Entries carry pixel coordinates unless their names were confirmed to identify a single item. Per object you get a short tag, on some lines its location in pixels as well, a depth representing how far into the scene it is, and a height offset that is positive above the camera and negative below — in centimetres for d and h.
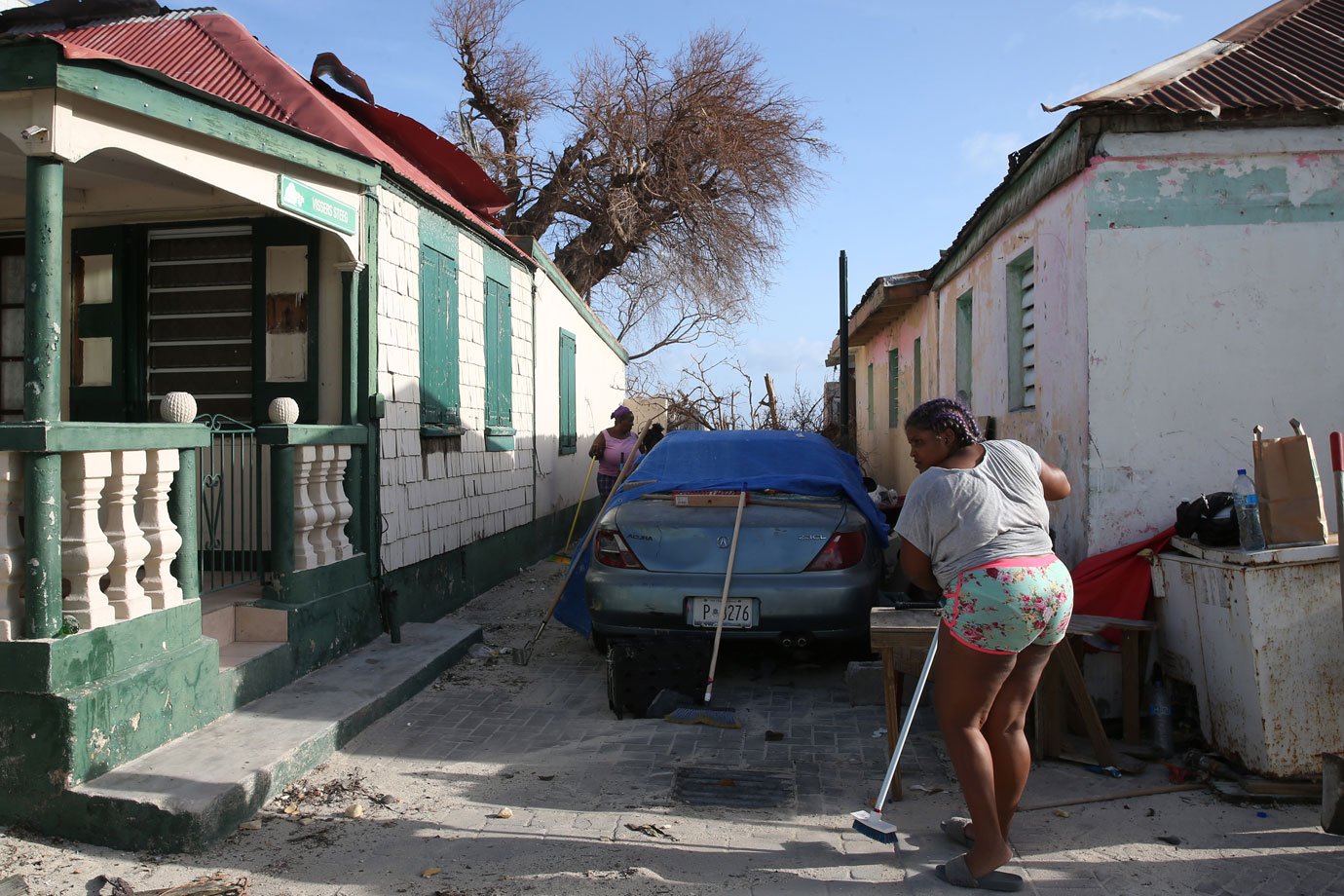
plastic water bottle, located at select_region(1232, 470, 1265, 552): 451 -29
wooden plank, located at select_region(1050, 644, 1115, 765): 466 -117
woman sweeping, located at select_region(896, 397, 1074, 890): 345 -48
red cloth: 523 -69
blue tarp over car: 641 -10
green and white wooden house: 395 +52
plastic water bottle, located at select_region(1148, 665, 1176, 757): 489 -133
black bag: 475 -34
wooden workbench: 457 -104
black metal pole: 1517 +182
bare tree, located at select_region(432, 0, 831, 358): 2384 +689
